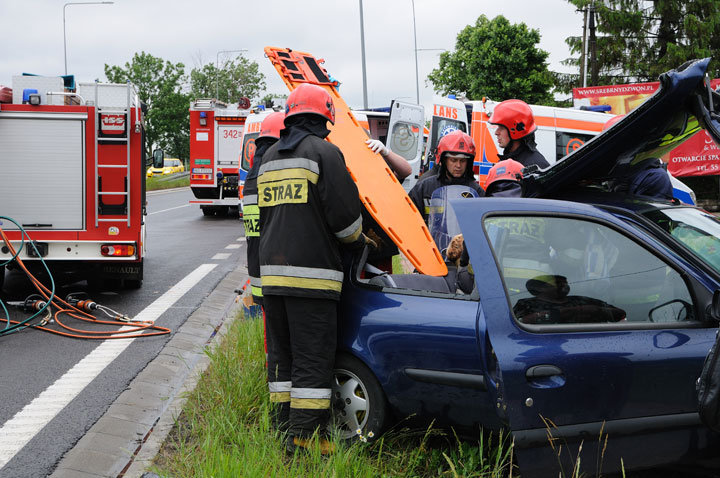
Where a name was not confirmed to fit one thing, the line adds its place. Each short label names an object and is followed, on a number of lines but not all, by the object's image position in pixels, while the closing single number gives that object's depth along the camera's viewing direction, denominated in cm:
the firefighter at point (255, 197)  449
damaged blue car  281
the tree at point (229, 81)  6594
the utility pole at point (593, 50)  2733
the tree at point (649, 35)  2677
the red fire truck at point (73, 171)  770
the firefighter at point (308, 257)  348
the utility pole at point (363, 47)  2258
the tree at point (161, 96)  6025
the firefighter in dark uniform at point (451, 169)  490
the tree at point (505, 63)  3541
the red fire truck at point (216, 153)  1942
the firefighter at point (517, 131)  509
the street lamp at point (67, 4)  2828
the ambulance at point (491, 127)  1189
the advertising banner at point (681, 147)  1812
